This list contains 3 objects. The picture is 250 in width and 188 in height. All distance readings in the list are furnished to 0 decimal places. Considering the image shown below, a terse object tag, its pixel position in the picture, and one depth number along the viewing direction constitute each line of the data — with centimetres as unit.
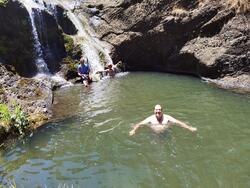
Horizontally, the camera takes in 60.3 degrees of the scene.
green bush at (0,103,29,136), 651
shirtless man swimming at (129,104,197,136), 614
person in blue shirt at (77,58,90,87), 1035
